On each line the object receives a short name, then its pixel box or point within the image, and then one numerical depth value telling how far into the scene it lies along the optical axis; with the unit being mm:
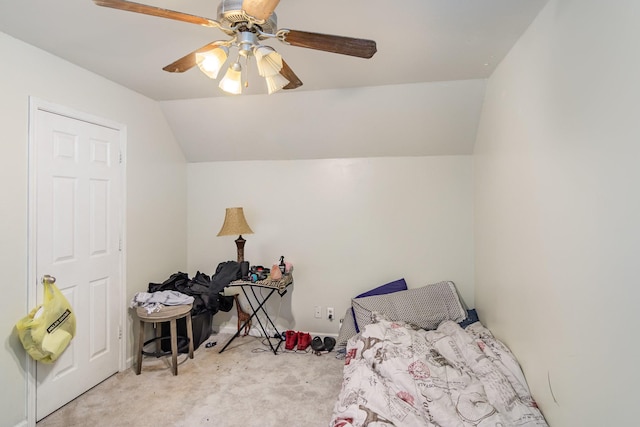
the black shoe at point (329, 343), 2980
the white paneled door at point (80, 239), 2057
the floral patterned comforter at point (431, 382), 1642
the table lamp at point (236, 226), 2988
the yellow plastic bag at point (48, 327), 1879
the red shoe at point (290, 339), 3013
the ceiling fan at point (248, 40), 1145
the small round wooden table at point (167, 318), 2514
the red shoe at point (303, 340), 2992
